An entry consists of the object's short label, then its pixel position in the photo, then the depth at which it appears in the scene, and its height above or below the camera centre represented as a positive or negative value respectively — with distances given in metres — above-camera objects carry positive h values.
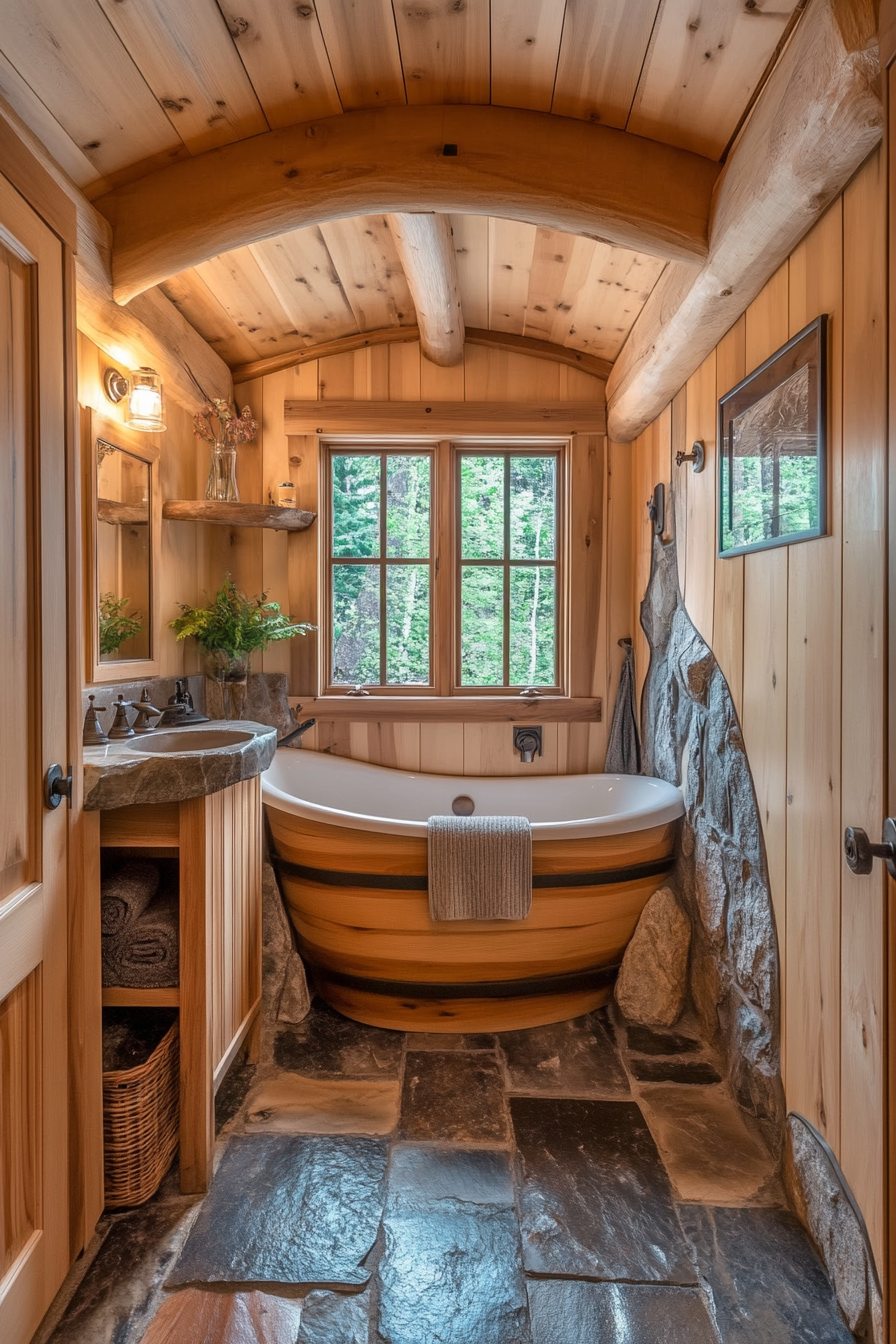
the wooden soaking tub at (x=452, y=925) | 2.10 -0.81
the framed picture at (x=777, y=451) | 1.41 +0.48
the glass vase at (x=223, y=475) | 2.69 +0.72
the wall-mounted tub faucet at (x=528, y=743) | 3.05 -0.37
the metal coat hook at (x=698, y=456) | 2.16 +0.64
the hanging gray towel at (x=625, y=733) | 3.00 -0.32
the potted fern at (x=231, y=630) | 2.64 +0.12
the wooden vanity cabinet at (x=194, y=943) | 1.54 -0.64
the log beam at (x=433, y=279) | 2.00 +1.24
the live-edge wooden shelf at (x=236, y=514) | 2.53 +0.55
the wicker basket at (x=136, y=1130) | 1.46 -1.00
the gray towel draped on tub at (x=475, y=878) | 2.05 -0.64
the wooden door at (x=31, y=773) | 1.14 -0.19
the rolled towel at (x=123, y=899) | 1.55 -0.54
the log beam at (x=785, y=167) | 1.09 +0.92
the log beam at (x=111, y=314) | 1.19 +0.98
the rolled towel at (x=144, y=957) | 1.55 -0.66
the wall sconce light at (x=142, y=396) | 2.15 +0.82
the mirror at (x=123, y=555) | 2.12 +0.34
